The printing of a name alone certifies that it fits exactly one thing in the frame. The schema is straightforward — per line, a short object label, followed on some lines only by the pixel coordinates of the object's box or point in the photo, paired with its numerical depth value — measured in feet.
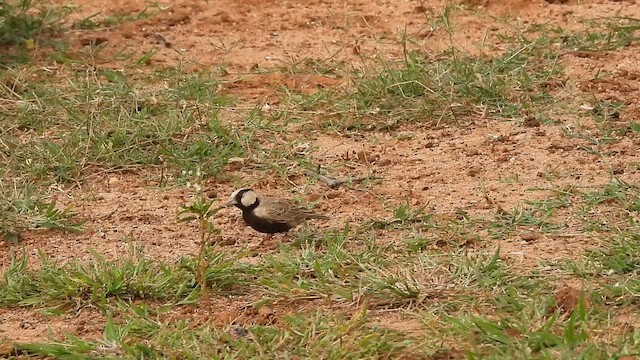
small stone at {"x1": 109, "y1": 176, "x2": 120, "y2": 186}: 38.58
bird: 33.09
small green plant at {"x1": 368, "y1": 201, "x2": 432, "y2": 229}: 34.06
